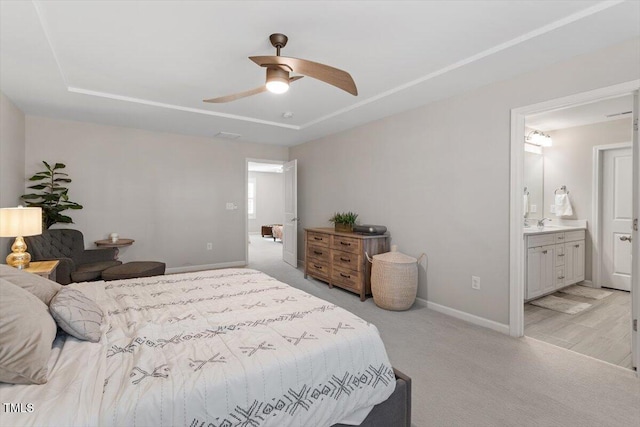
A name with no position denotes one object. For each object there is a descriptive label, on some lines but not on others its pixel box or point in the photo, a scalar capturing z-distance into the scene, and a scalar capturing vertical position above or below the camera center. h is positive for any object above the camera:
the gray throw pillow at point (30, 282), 1.49 -0.37
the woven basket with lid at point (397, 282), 3.51 -0.87
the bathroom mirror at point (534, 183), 4.78 +0.35
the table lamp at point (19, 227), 2.56 -0.16
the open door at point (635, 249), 2.26 -0.33
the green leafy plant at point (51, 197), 4.13 +0.15
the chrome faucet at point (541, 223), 4.57 -0.26
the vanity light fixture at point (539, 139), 4.70 +1.03
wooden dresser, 3.97 -0.70
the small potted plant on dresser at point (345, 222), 4.38 -0.22
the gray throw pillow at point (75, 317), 1.36 -0.50
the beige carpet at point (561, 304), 3.57 -1.20
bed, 0.99 -0.61
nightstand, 2.68 -0.54
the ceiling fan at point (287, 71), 2.07 +0.94
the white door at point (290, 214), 6.01 -0.15
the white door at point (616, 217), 4.23 -0.17
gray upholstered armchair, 3.39 -0.58
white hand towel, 4.62 -0.01
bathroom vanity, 3.73 -0.69
